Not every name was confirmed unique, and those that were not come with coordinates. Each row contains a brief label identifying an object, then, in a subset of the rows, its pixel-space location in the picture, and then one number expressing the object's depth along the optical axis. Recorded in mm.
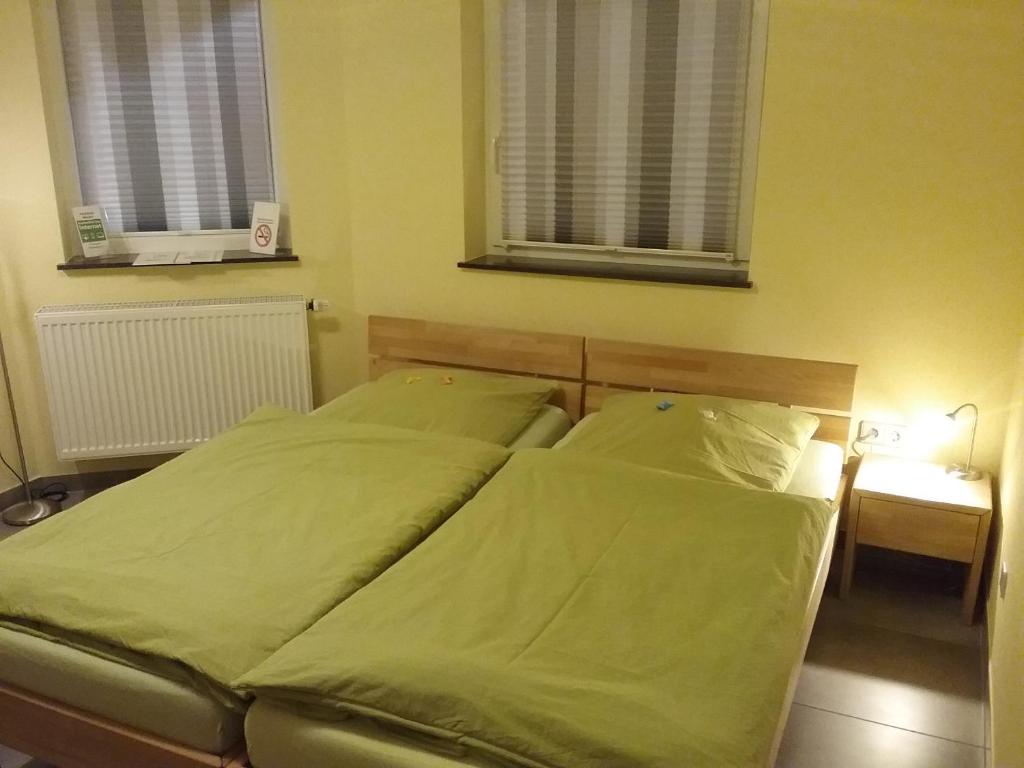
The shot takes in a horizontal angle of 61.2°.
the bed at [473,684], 1564
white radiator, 3504
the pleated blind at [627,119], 3207
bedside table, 2648
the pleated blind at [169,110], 3551
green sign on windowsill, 3562
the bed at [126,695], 1771
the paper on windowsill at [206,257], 3629
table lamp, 2846
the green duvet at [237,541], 1882
